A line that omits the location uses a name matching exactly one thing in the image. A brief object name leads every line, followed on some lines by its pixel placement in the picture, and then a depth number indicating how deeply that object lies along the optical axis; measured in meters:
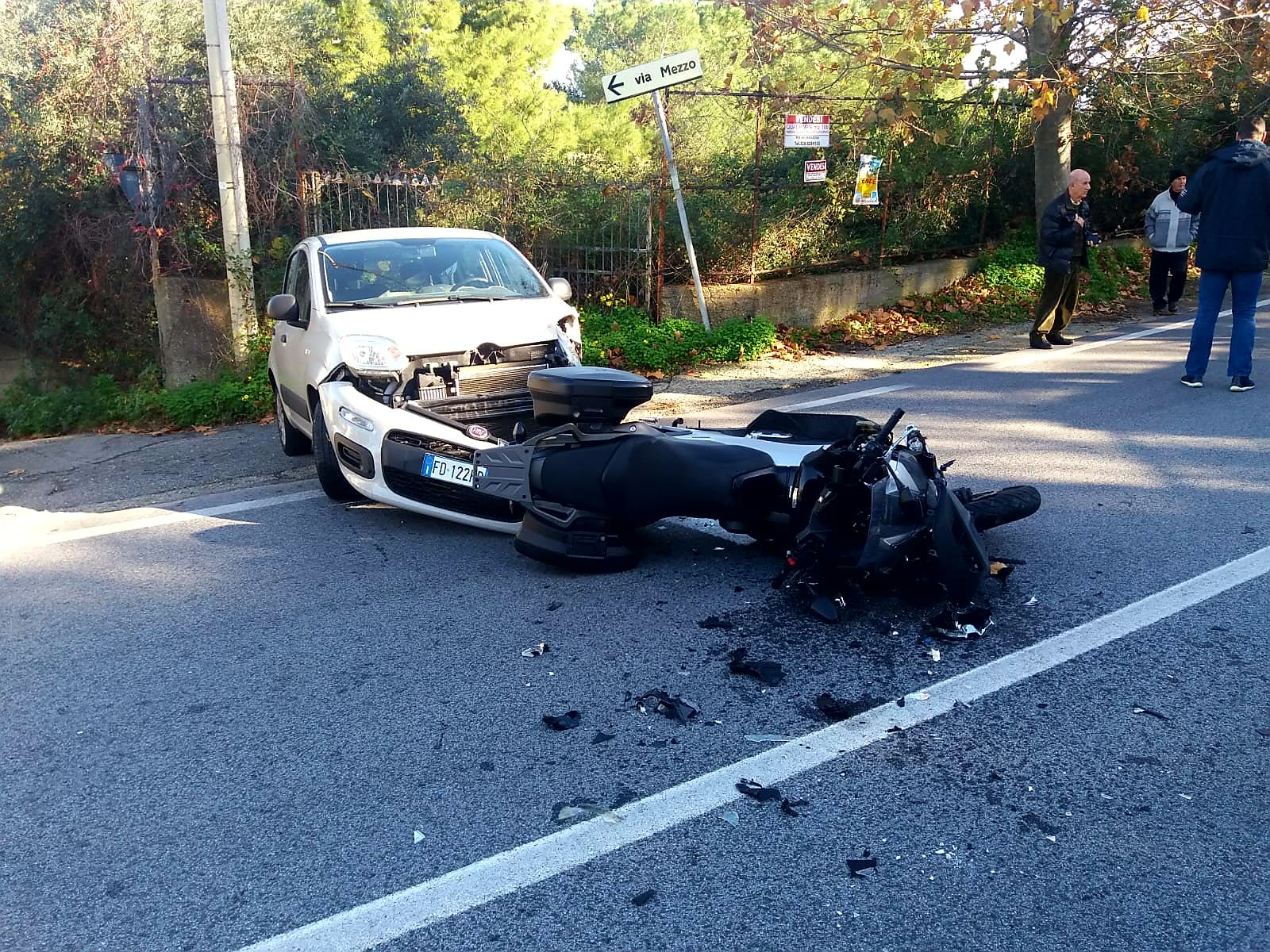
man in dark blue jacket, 8.72
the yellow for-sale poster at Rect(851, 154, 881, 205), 13.97
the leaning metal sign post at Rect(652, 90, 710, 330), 11.43
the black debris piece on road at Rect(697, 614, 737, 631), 4.69
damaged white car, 6.04
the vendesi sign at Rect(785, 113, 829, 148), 12.88
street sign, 11.05
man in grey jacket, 13.78
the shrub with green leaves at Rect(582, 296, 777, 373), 11.26
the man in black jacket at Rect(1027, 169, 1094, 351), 11.51
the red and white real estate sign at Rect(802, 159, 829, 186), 13.41
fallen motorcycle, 4.53
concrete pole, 10.05
